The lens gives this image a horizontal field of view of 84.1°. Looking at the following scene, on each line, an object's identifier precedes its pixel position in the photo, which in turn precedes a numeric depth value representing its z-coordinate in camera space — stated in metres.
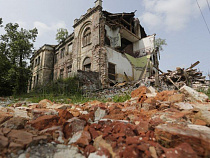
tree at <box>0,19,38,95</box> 9.80
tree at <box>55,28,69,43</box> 17.67
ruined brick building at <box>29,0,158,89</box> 10.42
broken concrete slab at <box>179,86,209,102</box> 2.24
